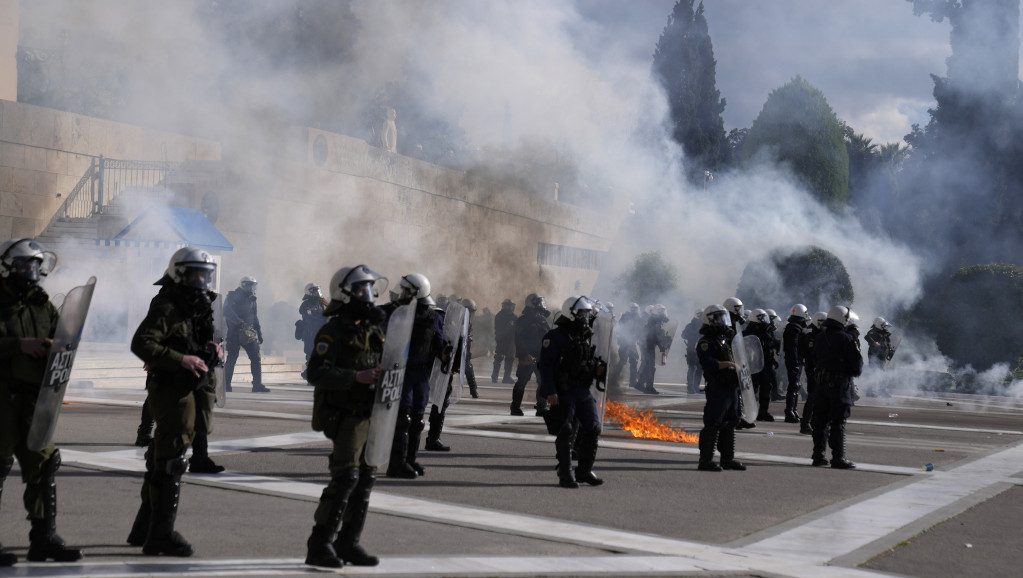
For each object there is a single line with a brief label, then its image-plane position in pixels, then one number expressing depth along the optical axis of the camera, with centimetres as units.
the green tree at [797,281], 3606
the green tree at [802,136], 4075
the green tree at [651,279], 4106
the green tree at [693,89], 4894
